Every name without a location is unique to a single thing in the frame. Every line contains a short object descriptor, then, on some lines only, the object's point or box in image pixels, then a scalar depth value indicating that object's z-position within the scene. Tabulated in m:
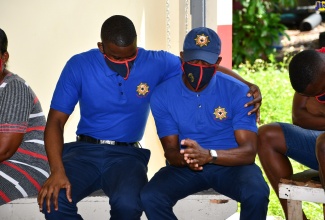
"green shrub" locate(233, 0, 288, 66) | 17.10
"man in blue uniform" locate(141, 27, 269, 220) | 6.48
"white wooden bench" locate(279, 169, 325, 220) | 6.62
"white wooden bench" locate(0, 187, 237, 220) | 6.79
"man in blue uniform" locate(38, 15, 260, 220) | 6.73
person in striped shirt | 6.76
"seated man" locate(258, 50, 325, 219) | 6.97
